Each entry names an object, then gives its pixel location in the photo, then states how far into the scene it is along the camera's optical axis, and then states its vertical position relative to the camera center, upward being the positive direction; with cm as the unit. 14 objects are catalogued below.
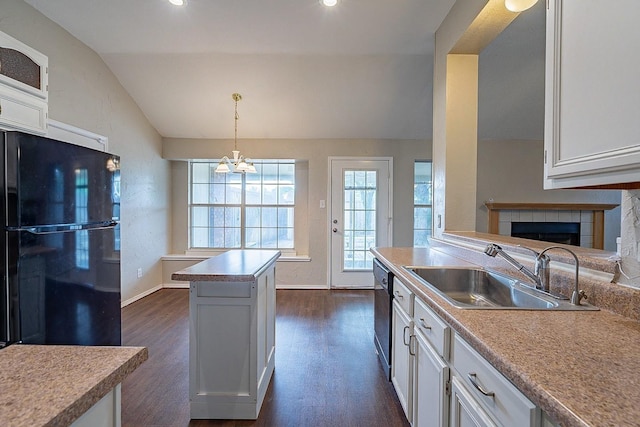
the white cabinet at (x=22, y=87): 183 +75
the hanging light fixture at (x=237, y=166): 302 +42
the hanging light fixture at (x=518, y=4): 168 +112
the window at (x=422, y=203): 477 +13
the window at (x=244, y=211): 508 -1
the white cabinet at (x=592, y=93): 79 +34
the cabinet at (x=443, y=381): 76 -55
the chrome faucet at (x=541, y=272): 129 -24
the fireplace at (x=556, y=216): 441 -5
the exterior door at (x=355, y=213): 463 -3
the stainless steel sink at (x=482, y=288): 130 -38
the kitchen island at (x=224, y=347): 178 -78
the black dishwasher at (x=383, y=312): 208 -72
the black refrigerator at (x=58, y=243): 159 -20
